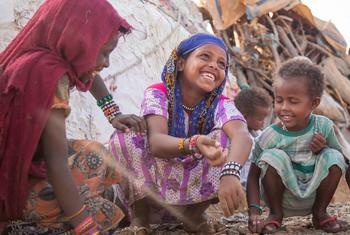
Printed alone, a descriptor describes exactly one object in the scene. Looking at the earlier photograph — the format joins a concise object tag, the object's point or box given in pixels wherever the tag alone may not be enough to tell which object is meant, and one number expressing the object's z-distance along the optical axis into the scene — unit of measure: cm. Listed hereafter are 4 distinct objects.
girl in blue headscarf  226
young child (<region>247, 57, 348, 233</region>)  241
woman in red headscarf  164
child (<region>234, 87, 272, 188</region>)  381
